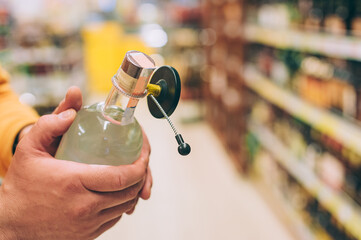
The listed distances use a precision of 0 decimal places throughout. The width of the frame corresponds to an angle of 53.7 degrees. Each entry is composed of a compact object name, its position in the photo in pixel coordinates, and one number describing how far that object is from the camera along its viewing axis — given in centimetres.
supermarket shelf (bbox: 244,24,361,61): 157
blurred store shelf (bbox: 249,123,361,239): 164
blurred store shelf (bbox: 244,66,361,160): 161
